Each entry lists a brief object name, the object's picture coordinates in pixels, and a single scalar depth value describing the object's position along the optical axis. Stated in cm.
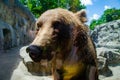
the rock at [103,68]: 182
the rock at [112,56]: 205
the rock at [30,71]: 159
